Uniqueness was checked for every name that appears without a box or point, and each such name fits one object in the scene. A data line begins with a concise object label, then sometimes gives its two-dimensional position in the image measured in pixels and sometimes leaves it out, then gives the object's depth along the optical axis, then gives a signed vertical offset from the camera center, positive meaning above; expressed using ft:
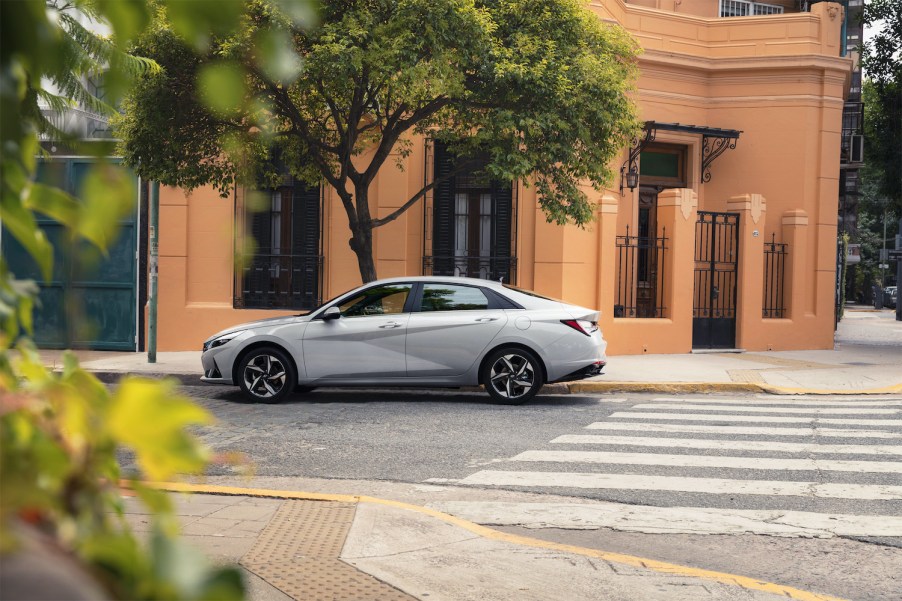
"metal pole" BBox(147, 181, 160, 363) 50.80 -1.57
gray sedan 39.96 -3.70
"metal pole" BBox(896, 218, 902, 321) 142.61 -4.77
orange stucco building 59.31 +2.25
